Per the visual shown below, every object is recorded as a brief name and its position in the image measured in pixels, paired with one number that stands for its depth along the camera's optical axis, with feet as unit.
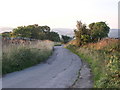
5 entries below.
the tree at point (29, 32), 172.96
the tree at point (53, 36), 263.57
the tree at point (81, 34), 97.29
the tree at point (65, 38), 280.92
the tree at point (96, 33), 99.64
